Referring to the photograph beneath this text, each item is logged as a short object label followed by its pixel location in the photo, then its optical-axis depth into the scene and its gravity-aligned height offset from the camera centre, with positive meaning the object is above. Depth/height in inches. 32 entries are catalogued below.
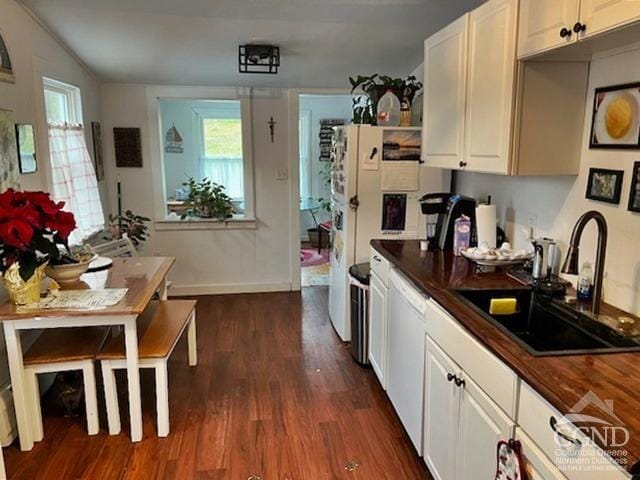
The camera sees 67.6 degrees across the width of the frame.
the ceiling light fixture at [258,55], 141.7 +29.2
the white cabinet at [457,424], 58.6 -37.1
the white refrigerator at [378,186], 130.0 -8.6
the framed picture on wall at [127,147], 179.3 +2.9
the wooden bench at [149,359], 95.7 -40.3
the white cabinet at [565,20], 54.4 +16.9
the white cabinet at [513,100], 75.9 +8.9
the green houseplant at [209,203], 190.5 -19.1
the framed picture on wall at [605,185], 70.3 -4.7
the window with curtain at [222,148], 262.7 +3.6
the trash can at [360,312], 125.3 -41.6
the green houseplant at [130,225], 168.7 -25.1
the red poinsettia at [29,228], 83.8 -13.2
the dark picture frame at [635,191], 66.2 -5.2
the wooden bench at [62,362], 93.7 -40.1
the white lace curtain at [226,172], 266.2 -9.7
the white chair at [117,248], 146.7 -29.2
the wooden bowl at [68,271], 101.3 -24.5
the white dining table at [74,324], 87.7 -31.3
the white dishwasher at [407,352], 85.5 -38.2
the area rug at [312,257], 246.2 -54.7
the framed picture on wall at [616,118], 66.8 +5.2
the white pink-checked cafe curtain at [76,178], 131.4 -6.9
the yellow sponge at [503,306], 76.2 -24.0
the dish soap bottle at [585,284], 73.0 -19.7
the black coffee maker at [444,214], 107.8 -13.6
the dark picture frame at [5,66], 102.2 +19.2
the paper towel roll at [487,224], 97.5 -14.2
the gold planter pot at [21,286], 88.4 -24.3
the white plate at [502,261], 91.4 -20.4
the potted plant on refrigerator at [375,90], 132.0 +17.5
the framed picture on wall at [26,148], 108.2 +1.6
